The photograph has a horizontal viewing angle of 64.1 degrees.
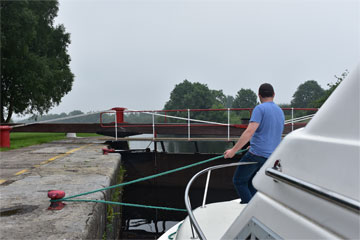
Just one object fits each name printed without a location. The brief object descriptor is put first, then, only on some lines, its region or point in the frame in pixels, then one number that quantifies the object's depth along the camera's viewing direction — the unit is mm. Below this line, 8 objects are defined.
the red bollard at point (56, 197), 3553
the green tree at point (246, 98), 104812
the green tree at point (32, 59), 20188
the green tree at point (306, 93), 92812
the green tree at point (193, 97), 93562
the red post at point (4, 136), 10422
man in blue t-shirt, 2779
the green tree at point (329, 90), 44100
